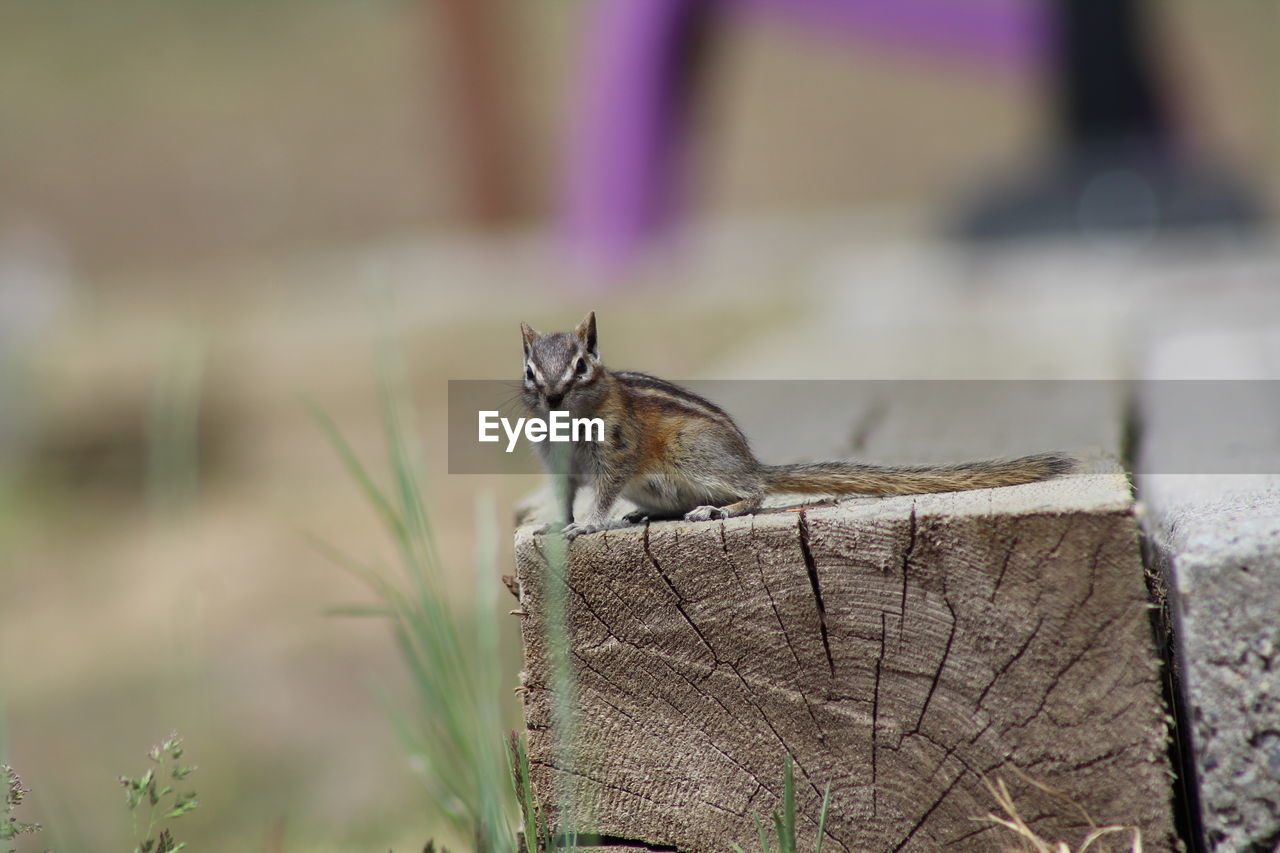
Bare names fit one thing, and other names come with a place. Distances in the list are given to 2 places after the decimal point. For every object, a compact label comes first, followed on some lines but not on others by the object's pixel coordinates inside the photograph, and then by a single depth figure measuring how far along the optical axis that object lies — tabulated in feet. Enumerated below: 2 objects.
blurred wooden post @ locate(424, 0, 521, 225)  55.31
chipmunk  14.92
